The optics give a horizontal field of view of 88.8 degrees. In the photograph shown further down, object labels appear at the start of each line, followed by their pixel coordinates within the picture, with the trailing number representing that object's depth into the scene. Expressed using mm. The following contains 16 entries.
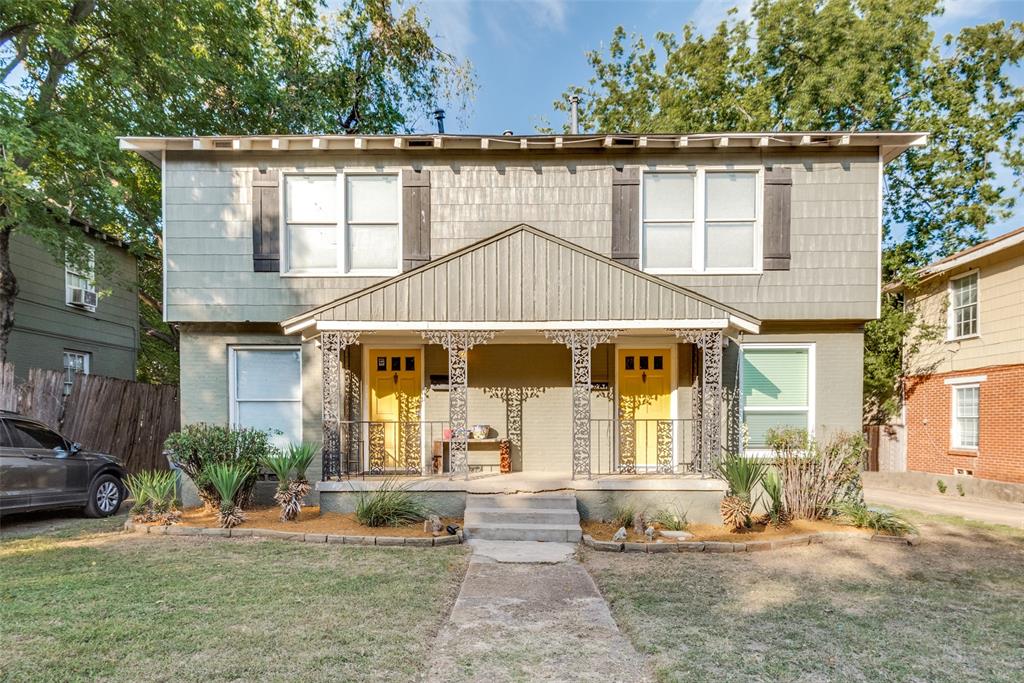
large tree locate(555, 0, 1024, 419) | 15383
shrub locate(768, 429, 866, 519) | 7266
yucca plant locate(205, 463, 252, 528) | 6785
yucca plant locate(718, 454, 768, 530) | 6855
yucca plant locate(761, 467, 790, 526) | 7152
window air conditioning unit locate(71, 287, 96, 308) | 14078
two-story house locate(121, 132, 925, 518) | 8352
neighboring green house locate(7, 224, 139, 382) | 12586
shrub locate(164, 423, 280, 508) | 7426
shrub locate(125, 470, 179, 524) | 7023
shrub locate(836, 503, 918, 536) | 6785
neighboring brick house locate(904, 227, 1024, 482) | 10609
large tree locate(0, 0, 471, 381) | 10148
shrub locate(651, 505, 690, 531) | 7020
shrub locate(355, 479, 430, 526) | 6844
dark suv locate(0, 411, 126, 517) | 6949
